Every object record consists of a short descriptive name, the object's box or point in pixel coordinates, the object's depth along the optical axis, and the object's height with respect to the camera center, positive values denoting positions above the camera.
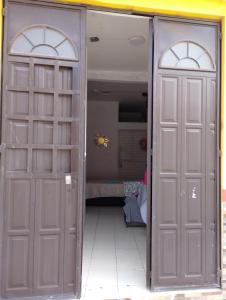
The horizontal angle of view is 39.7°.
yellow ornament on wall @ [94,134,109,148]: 9.41 +0.30
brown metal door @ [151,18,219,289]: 2.98 -0.05
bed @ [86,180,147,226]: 5.39 -0.93
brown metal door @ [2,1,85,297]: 2.72 +0.02
